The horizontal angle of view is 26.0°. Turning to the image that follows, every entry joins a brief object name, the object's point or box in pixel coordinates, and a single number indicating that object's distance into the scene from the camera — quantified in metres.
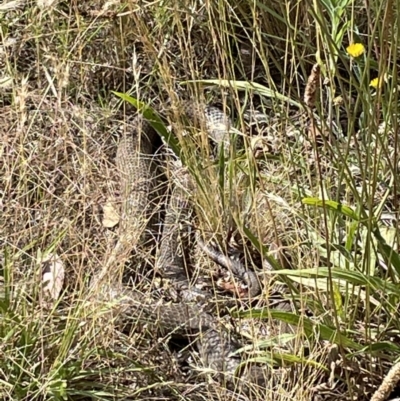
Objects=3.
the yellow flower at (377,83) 1.81
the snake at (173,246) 2.63
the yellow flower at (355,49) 1.90
